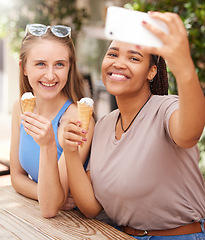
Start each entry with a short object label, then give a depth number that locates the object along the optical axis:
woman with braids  1.45
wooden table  1.44
